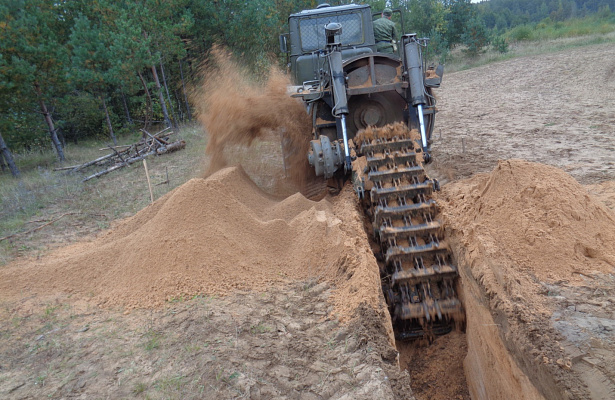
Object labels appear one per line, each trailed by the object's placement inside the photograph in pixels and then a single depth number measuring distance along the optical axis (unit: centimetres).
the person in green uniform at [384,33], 750
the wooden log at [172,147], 1328
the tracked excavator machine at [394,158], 404
